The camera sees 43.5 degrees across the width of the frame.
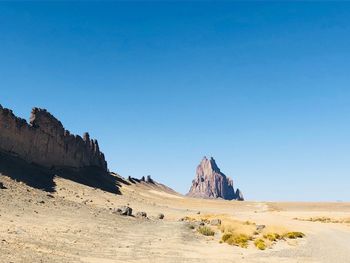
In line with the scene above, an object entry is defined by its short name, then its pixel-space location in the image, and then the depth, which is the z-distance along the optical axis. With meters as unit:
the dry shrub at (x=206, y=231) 40.34
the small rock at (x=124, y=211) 54.19
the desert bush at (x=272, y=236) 36.51
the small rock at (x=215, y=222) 53.06
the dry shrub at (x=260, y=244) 31.34
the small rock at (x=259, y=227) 46.09
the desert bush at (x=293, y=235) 40.19
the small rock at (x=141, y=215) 56.53
